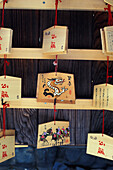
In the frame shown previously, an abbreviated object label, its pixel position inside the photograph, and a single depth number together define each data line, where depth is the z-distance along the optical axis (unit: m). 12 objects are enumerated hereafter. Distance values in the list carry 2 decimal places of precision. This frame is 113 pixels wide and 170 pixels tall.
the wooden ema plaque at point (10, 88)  0.97
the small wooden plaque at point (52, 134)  1.03
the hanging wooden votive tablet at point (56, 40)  0.90
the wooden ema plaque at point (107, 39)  0.91
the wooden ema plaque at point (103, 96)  0.97
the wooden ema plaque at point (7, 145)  0.98
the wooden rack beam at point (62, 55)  0.99
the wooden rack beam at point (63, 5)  0.99
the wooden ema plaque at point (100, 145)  0.99
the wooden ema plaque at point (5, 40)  0.92
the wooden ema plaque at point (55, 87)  0.98
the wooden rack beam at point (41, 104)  1.02
